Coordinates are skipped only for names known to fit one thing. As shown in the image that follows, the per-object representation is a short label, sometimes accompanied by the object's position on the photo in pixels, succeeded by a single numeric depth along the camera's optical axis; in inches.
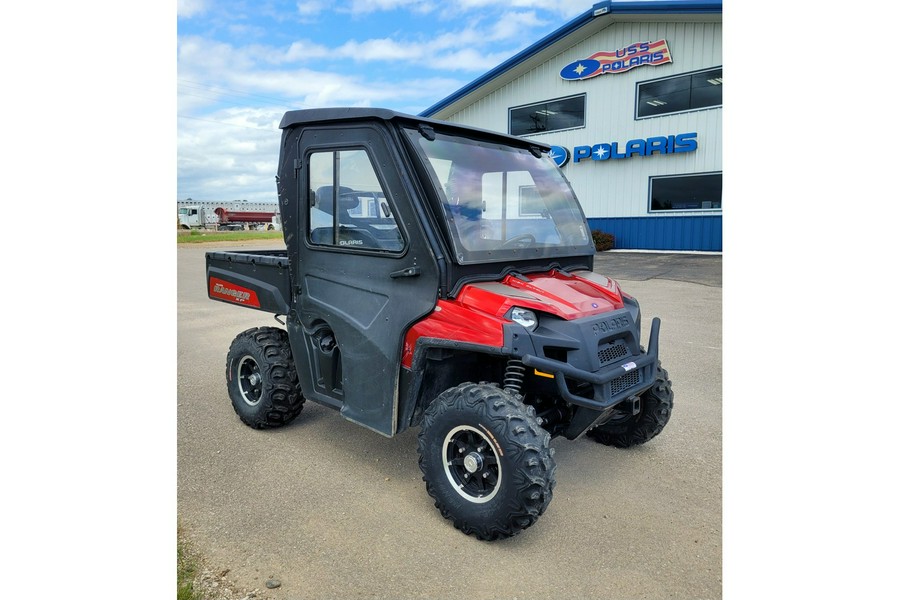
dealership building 664.4
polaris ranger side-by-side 115.9
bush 756.6
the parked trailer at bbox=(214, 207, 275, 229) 1910.7
